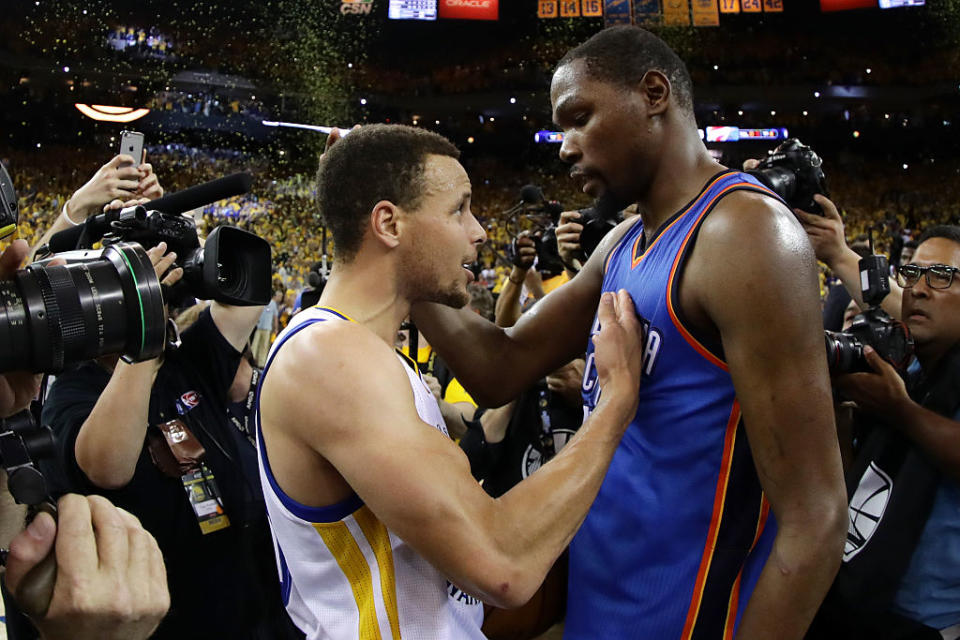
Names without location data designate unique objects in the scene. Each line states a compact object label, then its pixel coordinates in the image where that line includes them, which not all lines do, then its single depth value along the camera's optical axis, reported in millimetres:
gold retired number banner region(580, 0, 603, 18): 14133
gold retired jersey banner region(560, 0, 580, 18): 14062
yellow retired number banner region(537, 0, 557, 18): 14227
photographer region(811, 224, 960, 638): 1907
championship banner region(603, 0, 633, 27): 13844
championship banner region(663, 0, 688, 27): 13625
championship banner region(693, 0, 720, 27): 13734
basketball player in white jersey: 1182
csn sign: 13852
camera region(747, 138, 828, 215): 1693
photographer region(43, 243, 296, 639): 1867
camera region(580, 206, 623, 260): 2461
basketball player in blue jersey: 1310
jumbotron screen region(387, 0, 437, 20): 14164
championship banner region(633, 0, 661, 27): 13570
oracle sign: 14156
